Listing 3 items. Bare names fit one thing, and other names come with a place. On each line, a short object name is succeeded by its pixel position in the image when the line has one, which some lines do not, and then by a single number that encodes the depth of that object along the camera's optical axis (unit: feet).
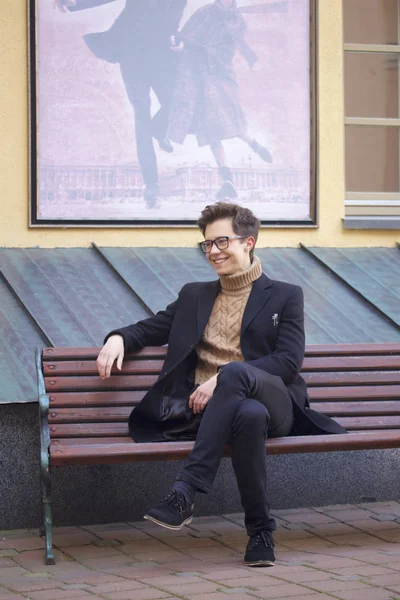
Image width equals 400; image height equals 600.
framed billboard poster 31.48
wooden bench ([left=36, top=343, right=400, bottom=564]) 22.02
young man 21.53
